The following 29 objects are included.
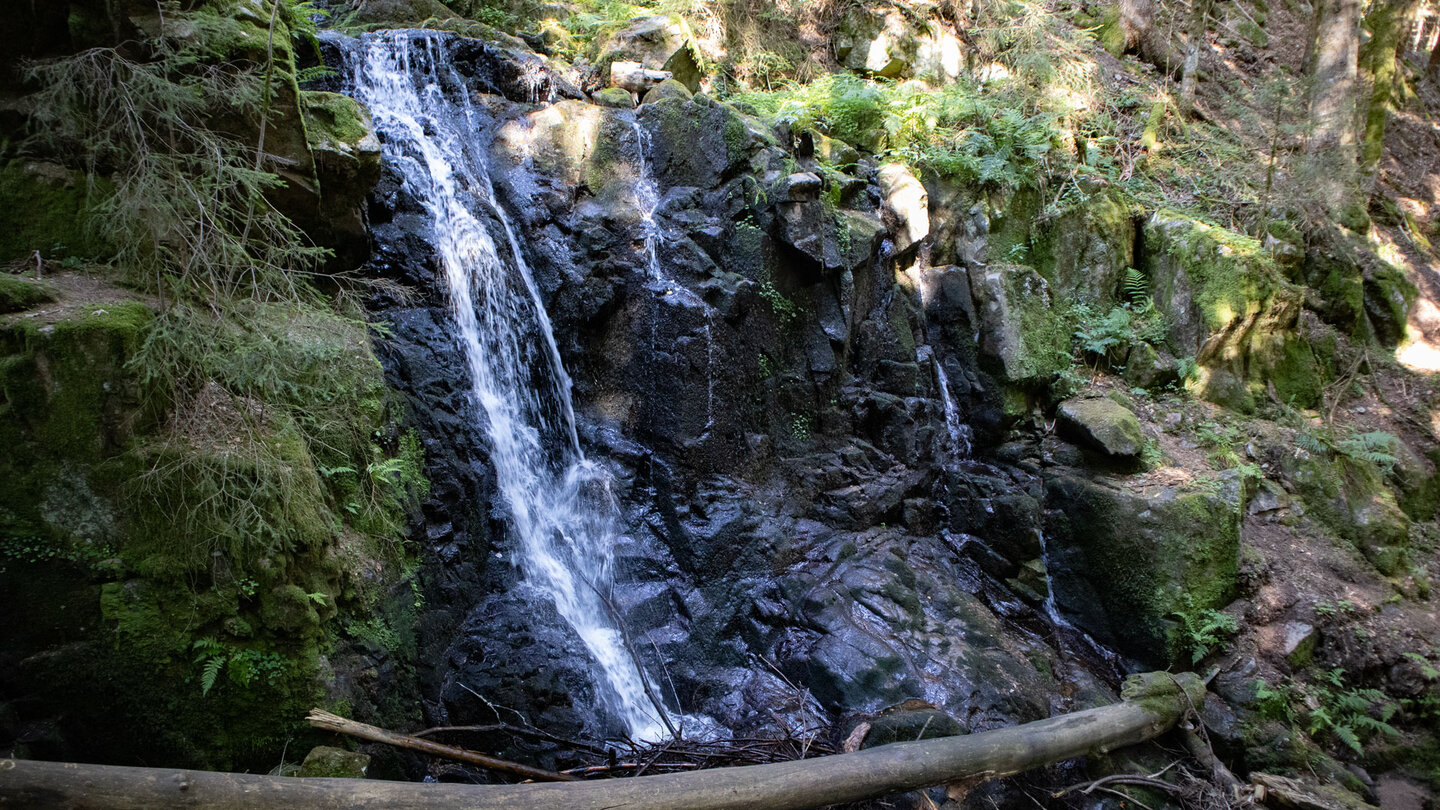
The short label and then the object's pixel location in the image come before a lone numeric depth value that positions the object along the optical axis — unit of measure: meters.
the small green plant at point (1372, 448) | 8.59
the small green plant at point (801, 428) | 8.16
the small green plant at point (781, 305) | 8.07
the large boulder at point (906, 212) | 9.35
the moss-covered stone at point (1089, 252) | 9.88
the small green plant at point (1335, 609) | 7.04
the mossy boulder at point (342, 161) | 5.50
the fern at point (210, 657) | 3.60
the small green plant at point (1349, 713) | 6.30
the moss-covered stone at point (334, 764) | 3.43
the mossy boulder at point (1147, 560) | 7.05
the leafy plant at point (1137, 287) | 9.77
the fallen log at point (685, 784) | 2.59
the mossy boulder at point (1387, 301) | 10.56
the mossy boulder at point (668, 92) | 8.50
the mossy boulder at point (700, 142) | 8.18
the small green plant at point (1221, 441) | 8.05
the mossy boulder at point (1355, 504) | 8.01
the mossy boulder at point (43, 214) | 4.16
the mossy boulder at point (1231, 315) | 9.08
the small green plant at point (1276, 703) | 6.27
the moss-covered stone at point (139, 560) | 3.44
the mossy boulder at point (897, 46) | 11.98
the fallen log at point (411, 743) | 3.79
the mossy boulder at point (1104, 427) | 7.82
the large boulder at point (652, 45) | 9.65
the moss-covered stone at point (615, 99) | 8.65
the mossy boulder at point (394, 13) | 9.49
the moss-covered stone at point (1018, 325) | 9.04
